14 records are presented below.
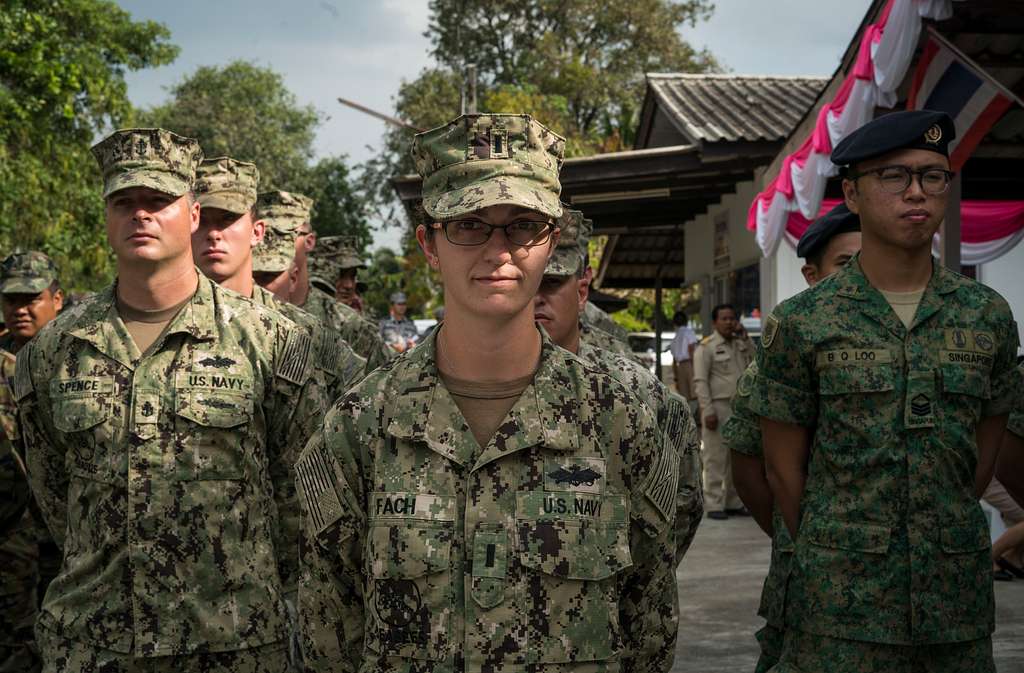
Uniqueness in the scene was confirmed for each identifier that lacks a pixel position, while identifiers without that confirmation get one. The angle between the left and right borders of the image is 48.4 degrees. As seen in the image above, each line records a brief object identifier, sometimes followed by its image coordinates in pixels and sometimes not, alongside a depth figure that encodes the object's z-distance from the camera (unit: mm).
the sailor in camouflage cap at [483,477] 2320
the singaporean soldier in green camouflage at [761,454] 3580
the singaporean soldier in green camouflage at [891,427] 3264
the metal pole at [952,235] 7156
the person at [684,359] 15344
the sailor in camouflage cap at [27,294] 6574
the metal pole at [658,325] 20477
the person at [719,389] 11102
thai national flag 6008
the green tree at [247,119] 50969
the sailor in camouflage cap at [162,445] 3316
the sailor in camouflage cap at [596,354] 3348
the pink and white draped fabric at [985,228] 10102
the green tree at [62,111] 17750
